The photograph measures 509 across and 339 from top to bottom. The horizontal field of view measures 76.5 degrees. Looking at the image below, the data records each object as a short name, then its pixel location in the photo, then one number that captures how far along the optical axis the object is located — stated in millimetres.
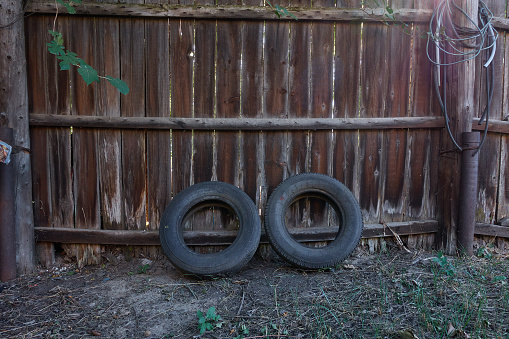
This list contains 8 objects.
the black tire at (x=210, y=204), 2521
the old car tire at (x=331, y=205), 2641
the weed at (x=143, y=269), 2782
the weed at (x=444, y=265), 2537
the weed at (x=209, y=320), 1915
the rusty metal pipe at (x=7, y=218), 2584
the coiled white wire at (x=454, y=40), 2883
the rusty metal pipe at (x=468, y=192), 2891
